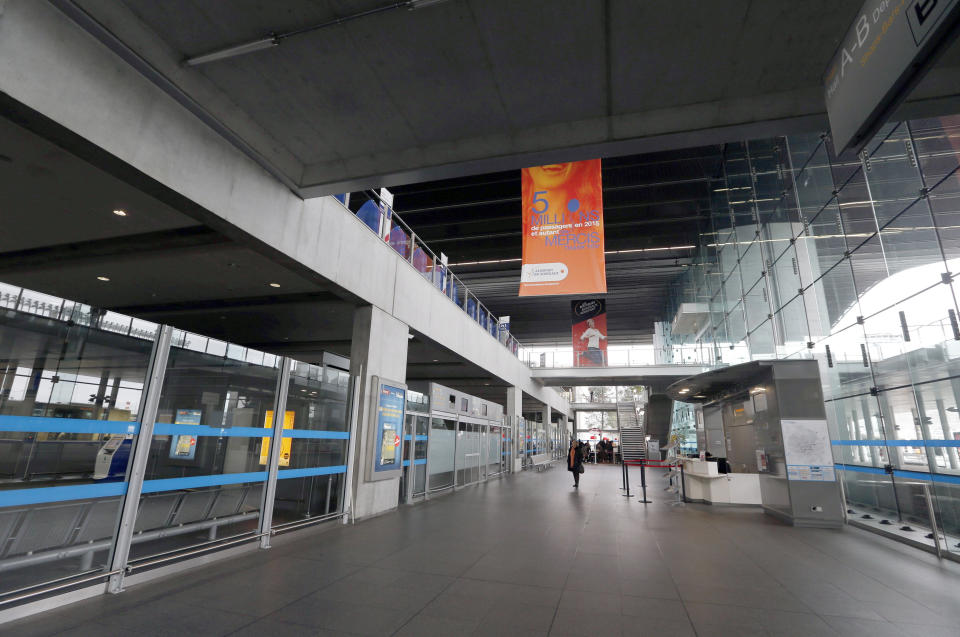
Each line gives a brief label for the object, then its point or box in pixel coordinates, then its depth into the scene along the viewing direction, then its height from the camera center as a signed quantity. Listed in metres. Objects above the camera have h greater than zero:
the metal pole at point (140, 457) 4.05 -0.30
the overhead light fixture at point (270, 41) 3.83 +3.55
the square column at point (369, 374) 8.21 +1.11
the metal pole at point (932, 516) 5.81 -0.95
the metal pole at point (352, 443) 7.79 -0.22
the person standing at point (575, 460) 14.44 -0.82
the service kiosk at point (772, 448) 8.38 -0.18
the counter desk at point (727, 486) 10.56 -1.10
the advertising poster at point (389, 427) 8.55 +0.07
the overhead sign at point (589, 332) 21.16 +4.84
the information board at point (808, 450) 8.44 -0.19
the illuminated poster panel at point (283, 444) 5.98 -0.21
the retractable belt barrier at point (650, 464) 10.98 -0.68
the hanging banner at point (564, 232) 7.74 +3.55
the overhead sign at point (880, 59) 2.26 +2.19
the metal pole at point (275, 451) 5.82 -0.29
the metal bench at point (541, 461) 25.26 -1.60
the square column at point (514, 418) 20.64 +0.74
